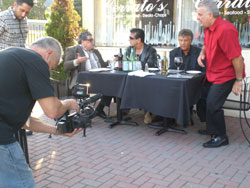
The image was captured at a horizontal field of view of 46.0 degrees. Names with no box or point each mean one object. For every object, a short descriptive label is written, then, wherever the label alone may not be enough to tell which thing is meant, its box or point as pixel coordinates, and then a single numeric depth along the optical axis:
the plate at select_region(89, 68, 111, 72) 5.00
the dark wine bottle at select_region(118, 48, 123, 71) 5.02
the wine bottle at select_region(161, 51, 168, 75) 4.57
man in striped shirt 4.12
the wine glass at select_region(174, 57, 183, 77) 4.48
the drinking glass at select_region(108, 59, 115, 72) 5.28
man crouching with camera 1.69
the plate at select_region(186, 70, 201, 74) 4.71
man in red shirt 3.75
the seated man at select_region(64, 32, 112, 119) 5.39
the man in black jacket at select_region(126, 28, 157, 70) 5.31
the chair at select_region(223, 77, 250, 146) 4.15
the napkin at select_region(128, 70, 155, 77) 4.45
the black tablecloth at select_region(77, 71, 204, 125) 4.10
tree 7.05
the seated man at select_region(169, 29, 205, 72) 4.96
